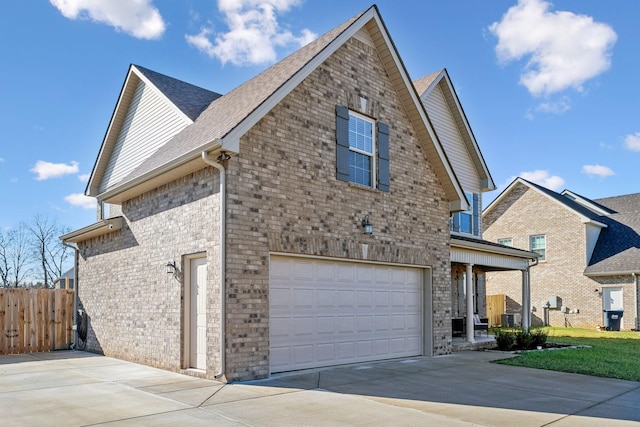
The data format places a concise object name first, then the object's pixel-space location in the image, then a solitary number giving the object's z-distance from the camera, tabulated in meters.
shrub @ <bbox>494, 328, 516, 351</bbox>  15.80
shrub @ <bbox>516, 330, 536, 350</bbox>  15.82
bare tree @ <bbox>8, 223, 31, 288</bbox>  39.72
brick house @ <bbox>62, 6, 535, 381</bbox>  9.77
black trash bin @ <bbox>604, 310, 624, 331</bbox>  25.75
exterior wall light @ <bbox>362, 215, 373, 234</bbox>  12.04
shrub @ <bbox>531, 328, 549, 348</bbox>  15.99
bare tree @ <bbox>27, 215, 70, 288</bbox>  40.09
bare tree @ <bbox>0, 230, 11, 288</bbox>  39.22
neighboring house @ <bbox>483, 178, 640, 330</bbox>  27.00
